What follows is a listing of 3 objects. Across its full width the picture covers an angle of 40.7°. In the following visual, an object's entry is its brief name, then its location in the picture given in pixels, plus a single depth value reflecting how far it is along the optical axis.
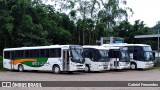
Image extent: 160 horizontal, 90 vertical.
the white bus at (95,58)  18.32
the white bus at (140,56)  21.65
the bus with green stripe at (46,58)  16.80
